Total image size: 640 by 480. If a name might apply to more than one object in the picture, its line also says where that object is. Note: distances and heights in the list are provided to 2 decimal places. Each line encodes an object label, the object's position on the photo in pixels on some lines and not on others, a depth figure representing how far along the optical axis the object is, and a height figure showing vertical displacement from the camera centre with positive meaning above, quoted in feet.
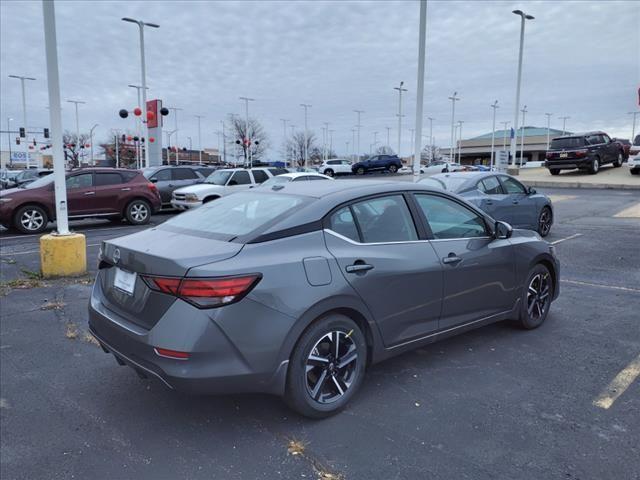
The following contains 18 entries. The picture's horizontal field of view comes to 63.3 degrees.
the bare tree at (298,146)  322.34 +12.81
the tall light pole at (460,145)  367.17 +15.82
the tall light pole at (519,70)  99.81 +19.69
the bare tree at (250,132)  281.25 +18.39
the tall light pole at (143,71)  88.33 +16.23
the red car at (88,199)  42.42 -2.93
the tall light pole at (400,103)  180.16 +22.18
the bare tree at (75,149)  267.47 +8.51
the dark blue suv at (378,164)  154.51 +0.88
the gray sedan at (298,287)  9.89 -2.59
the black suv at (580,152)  86.53 +2.89
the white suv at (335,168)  157.69 -0.34
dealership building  346.95 +15.59
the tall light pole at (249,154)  247.62 +6.00
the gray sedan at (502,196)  33.94 -1.90
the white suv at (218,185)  52.29 -2.02
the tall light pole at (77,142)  196.40 +11.62
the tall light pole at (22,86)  166.91 +25.93
